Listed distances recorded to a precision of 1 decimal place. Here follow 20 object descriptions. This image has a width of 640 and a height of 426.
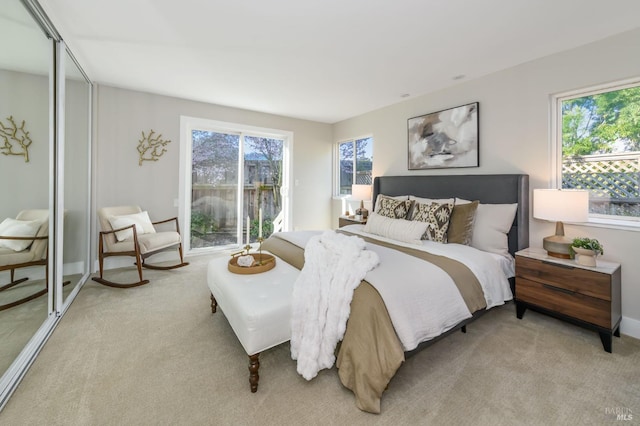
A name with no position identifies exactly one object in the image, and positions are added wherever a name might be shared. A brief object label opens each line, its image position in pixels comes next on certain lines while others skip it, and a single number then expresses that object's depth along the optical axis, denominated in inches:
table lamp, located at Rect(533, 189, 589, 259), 85.4
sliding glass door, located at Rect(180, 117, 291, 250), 171.5
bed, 56.9
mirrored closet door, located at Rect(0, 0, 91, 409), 63.5
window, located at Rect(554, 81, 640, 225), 90.2
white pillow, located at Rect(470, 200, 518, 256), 103.4
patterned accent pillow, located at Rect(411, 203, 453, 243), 106.2
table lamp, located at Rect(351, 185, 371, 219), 176.4
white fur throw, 63.2
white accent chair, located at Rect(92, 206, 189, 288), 122.0
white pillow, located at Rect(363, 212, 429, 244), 103.9
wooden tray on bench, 82.7
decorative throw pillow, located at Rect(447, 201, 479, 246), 105.1
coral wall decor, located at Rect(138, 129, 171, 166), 152.2
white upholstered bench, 60.9
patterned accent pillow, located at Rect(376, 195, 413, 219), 126.1
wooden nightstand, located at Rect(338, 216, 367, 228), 168.4
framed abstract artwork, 127.3
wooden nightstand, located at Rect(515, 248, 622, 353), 76.9
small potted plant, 82.1
